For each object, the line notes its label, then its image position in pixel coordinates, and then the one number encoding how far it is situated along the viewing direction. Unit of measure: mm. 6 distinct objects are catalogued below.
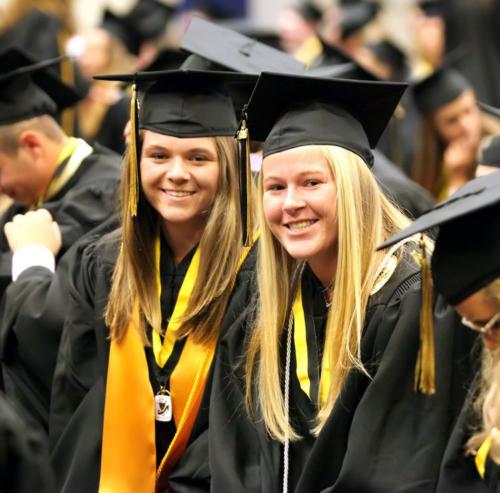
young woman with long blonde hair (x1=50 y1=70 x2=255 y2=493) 7847
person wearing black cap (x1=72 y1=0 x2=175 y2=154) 13696
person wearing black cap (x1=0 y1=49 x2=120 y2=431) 8793
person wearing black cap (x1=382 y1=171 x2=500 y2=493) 5898
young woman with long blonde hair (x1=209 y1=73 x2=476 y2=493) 6583
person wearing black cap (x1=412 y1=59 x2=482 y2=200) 11962
